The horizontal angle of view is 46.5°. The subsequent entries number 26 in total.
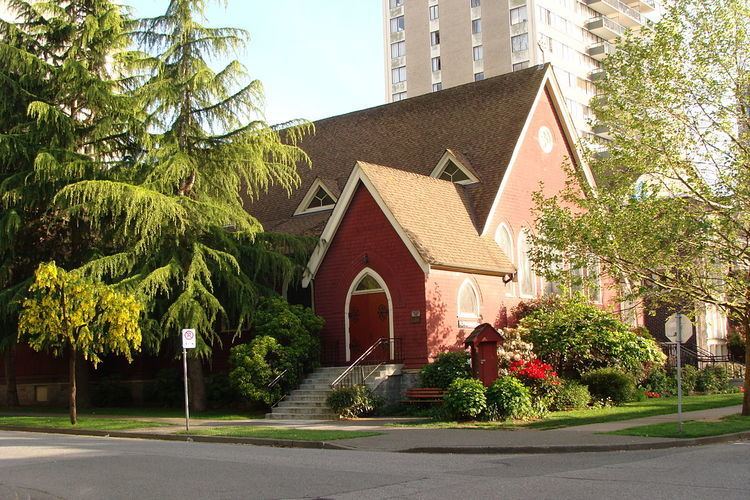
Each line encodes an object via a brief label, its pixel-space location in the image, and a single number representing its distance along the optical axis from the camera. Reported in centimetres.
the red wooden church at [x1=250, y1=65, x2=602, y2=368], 2662
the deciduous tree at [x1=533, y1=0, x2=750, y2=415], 2078
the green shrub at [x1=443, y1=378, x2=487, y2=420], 2178
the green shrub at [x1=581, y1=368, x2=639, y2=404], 2605
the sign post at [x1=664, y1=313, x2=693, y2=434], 1825
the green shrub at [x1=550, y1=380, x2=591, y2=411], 2472
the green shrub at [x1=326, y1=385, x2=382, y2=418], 2408
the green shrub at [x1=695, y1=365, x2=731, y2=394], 3162
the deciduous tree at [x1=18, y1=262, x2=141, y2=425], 2372
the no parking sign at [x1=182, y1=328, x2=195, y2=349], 2181
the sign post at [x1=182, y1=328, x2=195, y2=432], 2181
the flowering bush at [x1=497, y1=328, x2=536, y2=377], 2581
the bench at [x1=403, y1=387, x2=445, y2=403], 2428
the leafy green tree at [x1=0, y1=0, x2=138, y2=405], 2739
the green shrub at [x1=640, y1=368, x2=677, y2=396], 3059
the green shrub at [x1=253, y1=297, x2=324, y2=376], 2638
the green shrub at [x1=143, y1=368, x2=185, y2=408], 3064
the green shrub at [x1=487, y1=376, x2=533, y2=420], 2197
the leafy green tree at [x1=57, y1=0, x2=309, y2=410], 2566
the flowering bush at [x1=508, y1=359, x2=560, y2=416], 2406
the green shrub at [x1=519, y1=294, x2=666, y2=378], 2761
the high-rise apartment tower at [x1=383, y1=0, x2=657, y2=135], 7469
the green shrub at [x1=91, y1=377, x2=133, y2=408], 3297
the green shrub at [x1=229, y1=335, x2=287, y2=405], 2561
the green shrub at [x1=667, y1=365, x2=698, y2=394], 3109
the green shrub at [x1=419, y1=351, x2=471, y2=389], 2441
